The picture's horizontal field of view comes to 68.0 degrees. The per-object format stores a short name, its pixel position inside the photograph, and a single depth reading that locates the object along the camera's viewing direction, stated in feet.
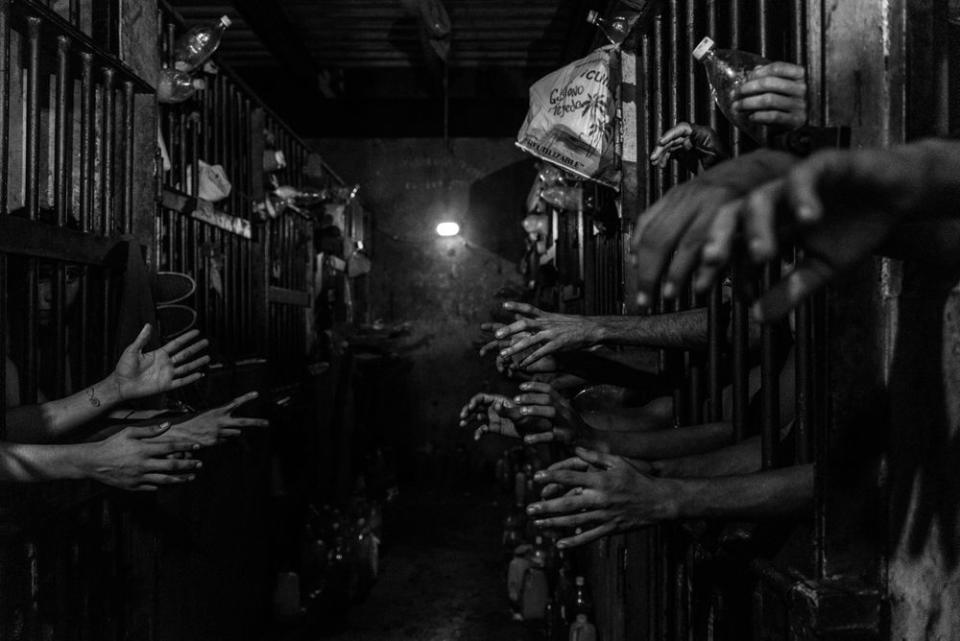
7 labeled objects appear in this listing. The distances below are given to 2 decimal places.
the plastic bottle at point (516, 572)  18.26
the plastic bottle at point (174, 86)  12.23
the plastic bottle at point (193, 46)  13.23
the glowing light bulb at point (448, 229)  30.91
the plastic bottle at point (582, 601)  15.05
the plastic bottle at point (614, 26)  12.46
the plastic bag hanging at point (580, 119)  12.13
